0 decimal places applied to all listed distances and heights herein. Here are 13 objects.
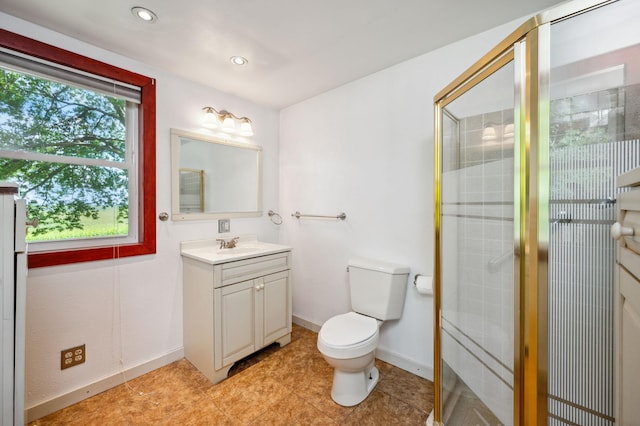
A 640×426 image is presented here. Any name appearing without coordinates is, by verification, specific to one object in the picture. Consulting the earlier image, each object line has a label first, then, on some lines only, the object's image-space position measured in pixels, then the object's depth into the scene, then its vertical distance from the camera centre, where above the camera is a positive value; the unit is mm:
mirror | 2074 +320
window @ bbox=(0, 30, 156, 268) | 1477 +410
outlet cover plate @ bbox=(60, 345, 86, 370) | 1570 -894
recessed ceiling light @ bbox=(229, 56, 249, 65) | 1819 +1096
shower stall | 771 +49
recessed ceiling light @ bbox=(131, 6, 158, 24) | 1371 +1085
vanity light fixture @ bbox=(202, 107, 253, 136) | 2176 +807
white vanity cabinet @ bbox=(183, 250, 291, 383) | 1764 -715
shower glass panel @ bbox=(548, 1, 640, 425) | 775 +30
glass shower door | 965 -182
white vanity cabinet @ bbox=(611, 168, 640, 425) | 592 -221
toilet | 1519 -755
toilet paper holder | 1707 -483
